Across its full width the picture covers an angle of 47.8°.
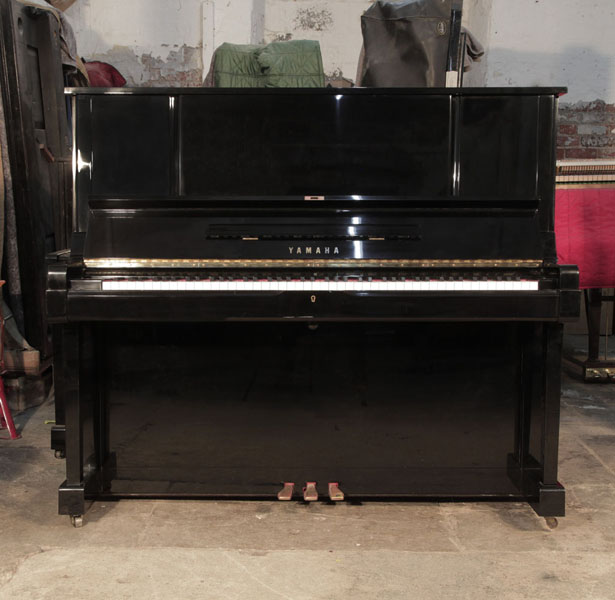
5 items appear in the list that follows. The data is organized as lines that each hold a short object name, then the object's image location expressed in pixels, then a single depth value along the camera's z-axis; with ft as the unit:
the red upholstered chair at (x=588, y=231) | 13.19
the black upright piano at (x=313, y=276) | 7.68
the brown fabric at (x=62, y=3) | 16.43
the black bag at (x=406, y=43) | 9.55
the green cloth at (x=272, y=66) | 12.25
